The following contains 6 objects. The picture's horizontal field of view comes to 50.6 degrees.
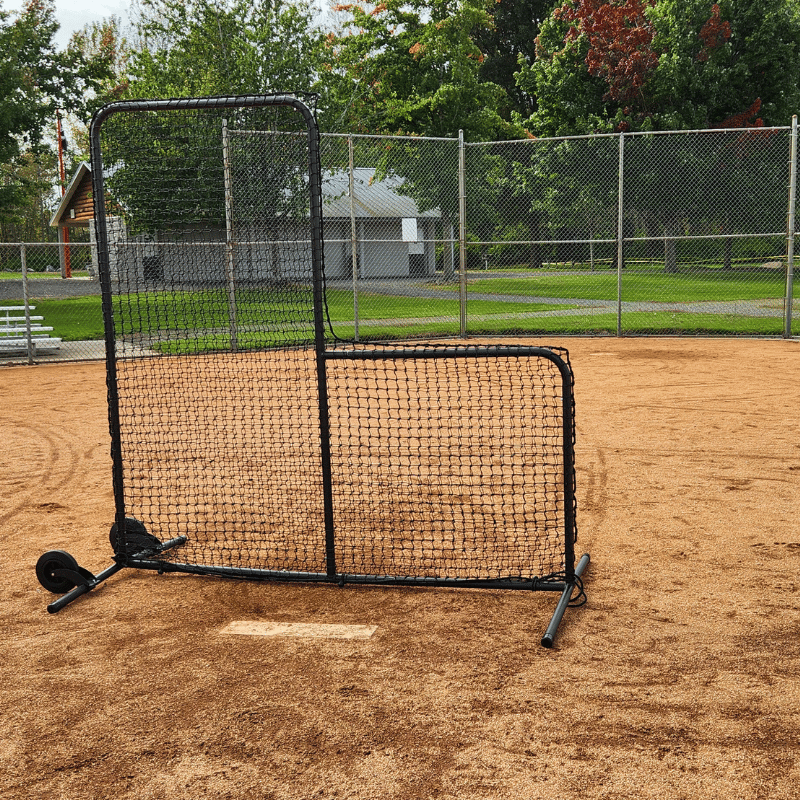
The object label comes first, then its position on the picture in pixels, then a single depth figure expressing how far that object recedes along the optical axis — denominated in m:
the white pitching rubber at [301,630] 3.76
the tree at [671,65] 22.09
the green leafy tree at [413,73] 23.34
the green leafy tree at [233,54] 21.00
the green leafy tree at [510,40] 40.03
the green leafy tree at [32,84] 20.45
